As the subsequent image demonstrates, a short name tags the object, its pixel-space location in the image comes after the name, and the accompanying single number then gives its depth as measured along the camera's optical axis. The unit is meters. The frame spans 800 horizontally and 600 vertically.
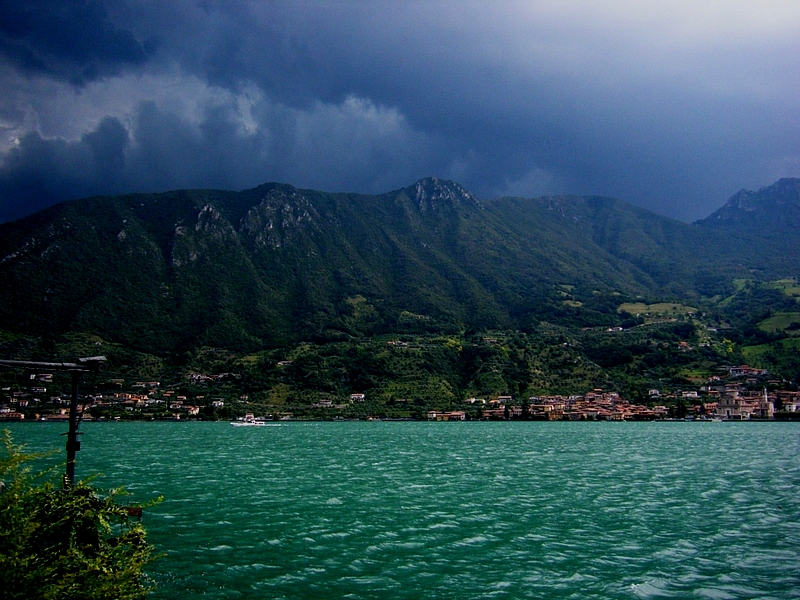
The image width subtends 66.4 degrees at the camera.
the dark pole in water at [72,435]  14.62
